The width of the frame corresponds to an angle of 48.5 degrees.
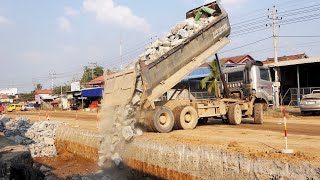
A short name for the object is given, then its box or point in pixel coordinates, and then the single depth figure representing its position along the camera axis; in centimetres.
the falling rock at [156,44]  1345
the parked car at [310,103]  2205
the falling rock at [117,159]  1180
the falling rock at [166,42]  1322
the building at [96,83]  6899
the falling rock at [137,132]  1227
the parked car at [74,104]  5908
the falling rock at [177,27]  1413
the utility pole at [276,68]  3130
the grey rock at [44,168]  1434
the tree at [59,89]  9800
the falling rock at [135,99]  1160
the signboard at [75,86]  6920
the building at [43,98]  7748
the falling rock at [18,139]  1976
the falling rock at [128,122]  1173
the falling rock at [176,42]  1295
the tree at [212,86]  1744
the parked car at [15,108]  6688
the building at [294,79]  3344
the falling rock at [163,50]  1262
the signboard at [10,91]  13462
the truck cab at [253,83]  1664
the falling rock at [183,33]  1336
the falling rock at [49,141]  2005
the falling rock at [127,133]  1158
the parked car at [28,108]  7062
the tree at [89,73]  10481
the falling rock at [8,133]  2180
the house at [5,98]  11150
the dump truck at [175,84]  1180
